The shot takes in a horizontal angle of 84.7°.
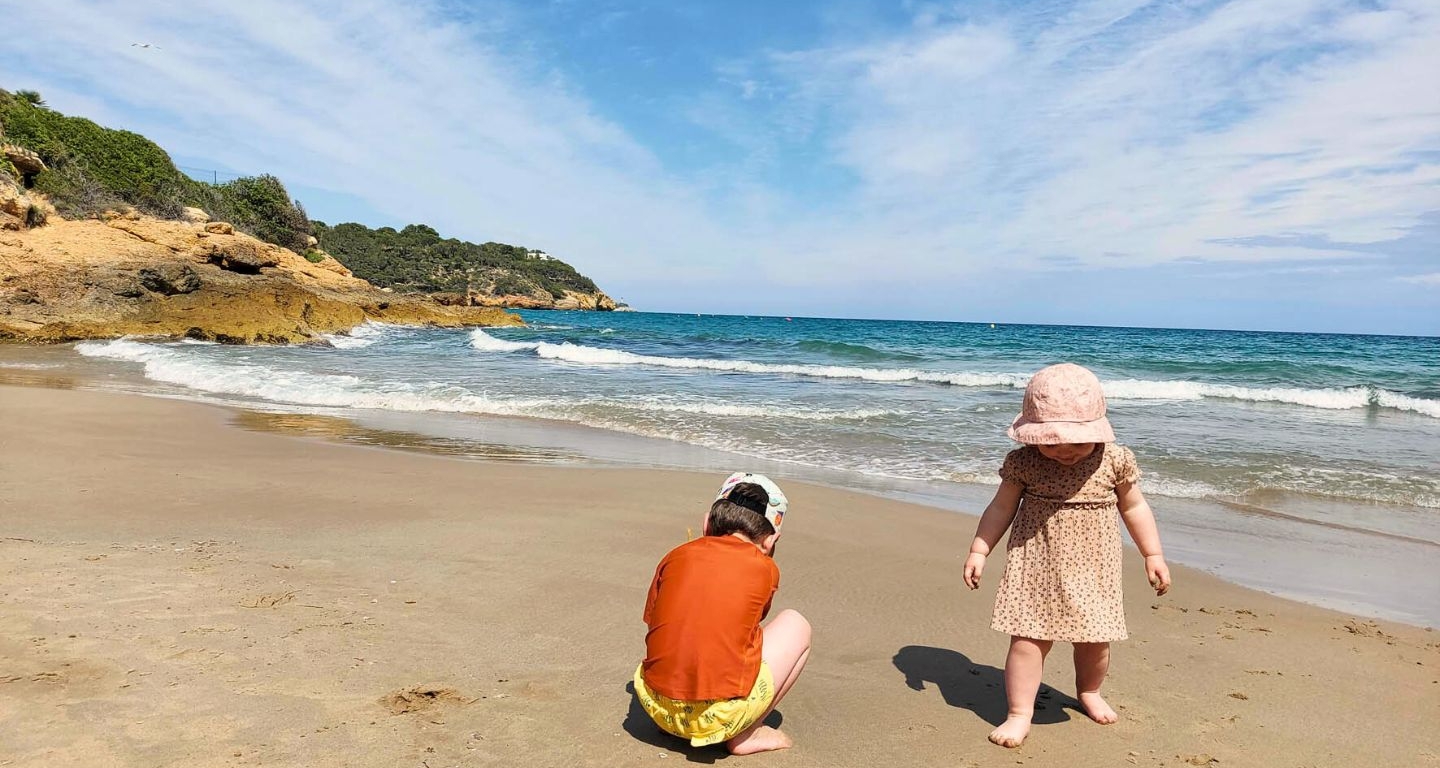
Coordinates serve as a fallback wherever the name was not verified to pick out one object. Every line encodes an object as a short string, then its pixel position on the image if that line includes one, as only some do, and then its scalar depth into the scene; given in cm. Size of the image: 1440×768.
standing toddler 279
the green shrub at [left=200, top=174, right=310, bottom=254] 4591
